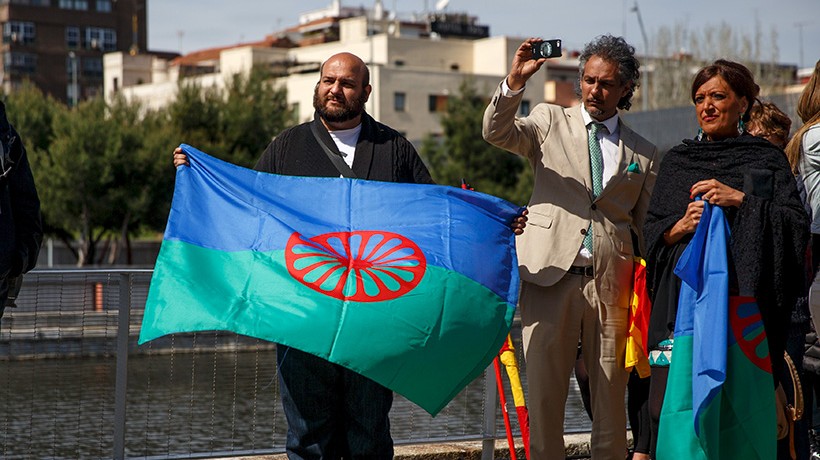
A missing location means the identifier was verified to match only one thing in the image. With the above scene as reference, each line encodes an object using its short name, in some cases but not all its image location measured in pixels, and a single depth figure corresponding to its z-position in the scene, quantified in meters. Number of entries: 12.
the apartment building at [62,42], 101.56
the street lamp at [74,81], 99.94
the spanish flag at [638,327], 5.59
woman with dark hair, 4.98
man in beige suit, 5.55
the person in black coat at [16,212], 5.23
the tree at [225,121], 49.66
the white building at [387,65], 75.38
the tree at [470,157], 56.00
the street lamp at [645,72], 67.40
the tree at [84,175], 45.25
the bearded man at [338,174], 5.19
